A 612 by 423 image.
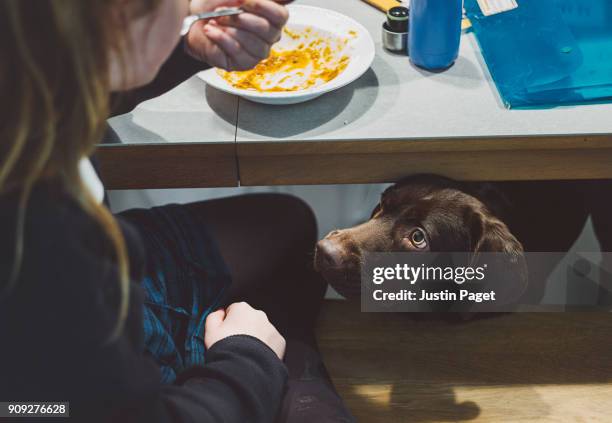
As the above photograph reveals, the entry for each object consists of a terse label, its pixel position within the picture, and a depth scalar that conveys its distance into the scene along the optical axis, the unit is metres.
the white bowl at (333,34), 1.23
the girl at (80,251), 0.62
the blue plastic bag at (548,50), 1.26
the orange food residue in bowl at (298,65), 1.32
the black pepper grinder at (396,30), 1.34
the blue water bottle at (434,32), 1.23
